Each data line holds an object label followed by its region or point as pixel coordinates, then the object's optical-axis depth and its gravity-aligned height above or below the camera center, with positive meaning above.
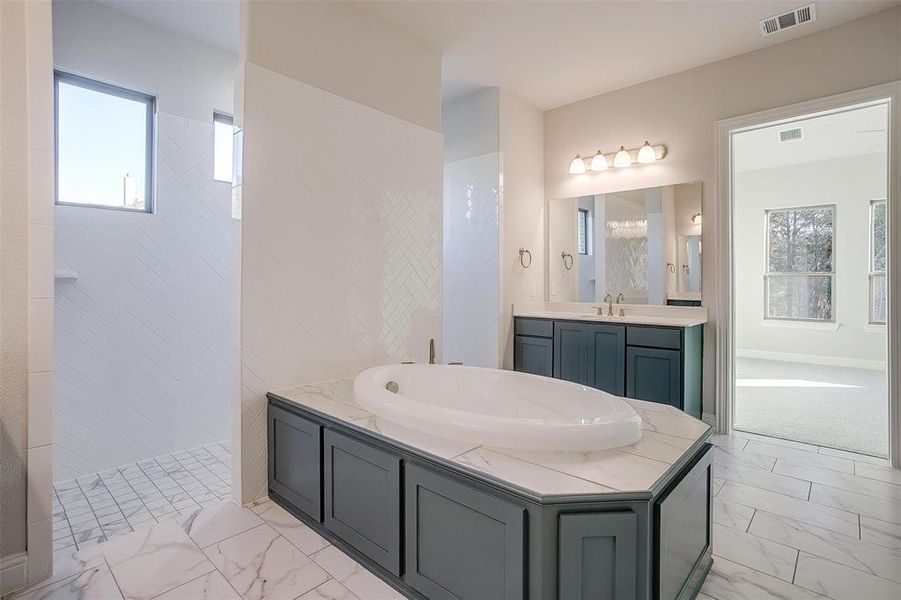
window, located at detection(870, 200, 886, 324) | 5.73 +0.52
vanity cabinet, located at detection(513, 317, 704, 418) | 3.21 -0.44
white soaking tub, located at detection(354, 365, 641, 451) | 1.50 -0.45
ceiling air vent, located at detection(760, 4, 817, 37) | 2.80 +1.77
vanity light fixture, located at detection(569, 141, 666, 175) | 3.75 +1.21
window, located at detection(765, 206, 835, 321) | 6.12 +0.49
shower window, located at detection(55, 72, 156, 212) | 2.74 +0.98
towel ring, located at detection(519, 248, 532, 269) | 4.18 +0.40
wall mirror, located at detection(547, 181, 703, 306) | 3.64 +0.47
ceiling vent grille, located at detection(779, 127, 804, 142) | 4.81 +1.78
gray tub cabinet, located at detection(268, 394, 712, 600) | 1.26 -0.73
